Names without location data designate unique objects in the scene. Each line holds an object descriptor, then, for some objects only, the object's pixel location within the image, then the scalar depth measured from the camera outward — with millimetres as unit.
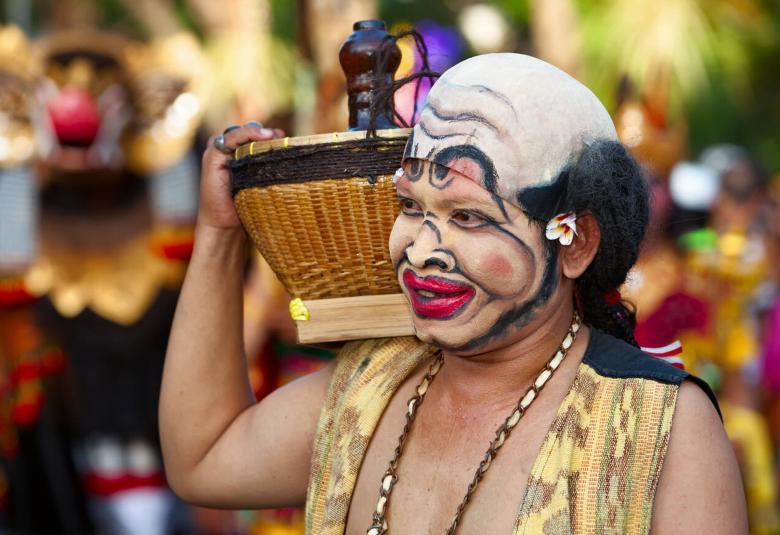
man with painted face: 2111
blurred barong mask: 6895
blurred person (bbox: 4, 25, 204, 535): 6910
